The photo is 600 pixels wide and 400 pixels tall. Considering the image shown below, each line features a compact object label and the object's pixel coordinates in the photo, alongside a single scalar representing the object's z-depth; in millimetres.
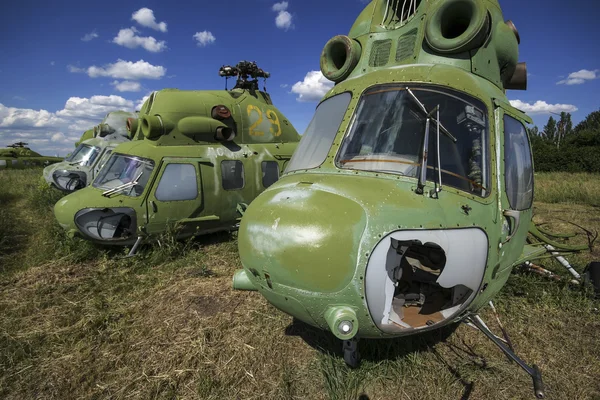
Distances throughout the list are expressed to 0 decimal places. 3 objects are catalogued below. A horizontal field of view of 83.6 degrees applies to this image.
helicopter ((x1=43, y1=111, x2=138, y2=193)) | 10977
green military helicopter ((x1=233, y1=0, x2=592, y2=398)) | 2047
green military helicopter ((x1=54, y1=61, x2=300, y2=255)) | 6098
